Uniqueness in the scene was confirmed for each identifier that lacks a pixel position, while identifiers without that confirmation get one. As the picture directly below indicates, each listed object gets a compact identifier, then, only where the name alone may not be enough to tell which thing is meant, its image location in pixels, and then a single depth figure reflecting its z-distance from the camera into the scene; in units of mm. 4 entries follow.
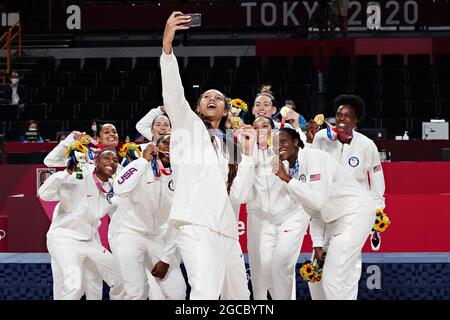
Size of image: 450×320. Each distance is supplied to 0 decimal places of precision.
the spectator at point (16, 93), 21594
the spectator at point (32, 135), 18016
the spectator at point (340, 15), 21781
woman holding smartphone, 5914
